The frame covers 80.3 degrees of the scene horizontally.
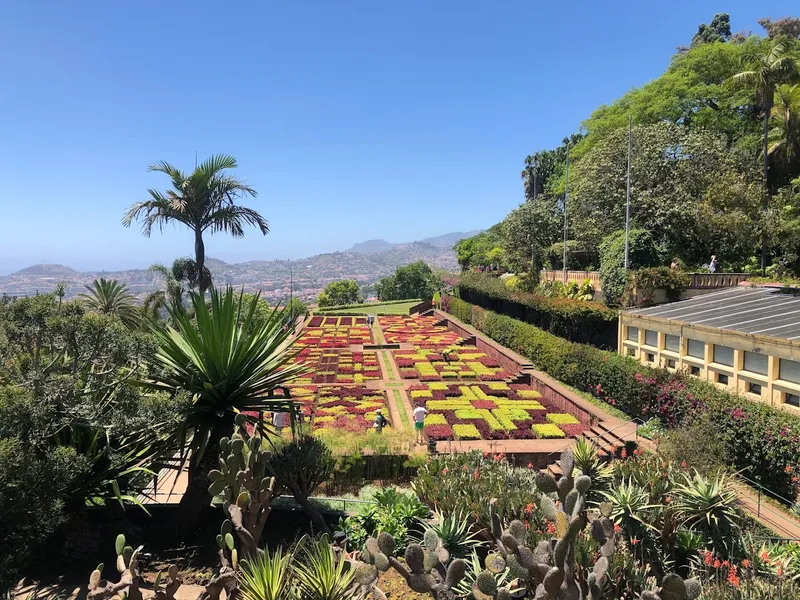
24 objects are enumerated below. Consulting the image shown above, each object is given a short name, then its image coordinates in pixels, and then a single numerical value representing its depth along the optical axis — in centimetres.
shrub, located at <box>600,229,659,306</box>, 1856
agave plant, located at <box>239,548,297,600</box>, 452
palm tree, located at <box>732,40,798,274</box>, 1959
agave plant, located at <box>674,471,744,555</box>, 641
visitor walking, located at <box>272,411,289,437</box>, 1212
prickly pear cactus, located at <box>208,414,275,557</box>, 544
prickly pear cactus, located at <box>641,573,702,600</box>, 393
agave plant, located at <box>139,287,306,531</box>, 658
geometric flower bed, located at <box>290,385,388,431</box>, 1458
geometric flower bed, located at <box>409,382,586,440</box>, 1352
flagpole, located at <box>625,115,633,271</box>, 1888
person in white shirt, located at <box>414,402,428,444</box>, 1301
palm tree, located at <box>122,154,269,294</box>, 1230
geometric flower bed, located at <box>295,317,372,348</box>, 2978
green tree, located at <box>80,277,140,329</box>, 1835
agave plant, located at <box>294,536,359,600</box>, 479
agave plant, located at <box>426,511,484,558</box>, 619
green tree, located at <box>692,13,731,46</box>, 4372
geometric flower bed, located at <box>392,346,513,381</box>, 2088
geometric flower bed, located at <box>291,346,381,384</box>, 2098
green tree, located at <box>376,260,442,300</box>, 7312
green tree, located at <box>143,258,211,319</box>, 1266
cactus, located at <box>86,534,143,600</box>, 422
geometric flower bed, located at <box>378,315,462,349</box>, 3002
